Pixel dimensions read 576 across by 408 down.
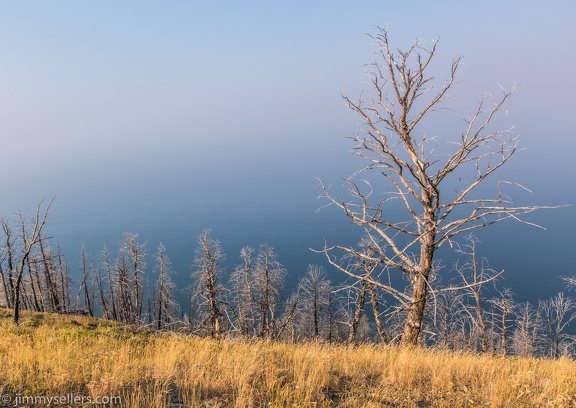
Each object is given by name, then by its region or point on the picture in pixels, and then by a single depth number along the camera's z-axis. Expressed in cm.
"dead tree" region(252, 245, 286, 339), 3367
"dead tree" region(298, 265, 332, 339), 4028
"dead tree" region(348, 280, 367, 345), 1899
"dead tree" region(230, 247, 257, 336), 2978
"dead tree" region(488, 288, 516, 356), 2325
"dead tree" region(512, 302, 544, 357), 3167
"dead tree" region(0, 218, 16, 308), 2866
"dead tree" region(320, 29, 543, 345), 700
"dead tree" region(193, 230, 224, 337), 2287
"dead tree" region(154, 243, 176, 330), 3944
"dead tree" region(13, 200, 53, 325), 1553
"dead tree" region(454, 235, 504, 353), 1904
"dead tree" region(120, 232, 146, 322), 3624
